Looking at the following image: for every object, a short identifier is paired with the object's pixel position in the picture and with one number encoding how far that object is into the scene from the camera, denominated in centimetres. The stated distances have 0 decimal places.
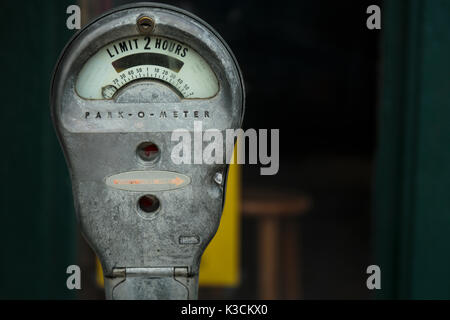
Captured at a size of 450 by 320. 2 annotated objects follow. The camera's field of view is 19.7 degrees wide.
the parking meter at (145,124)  116
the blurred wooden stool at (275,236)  190
